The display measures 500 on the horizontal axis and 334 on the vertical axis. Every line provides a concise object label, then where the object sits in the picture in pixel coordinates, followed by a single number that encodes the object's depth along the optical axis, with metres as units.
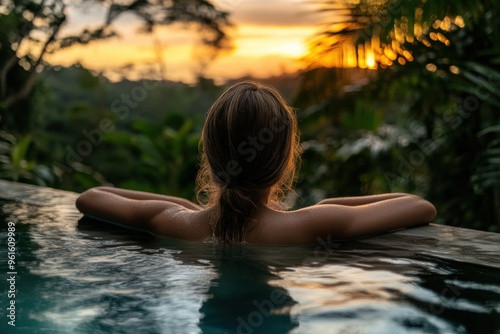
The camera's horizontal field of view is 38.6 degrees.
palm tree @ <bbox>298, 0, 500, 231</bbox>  5.12
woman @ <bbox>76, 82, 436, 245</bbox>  2.48
